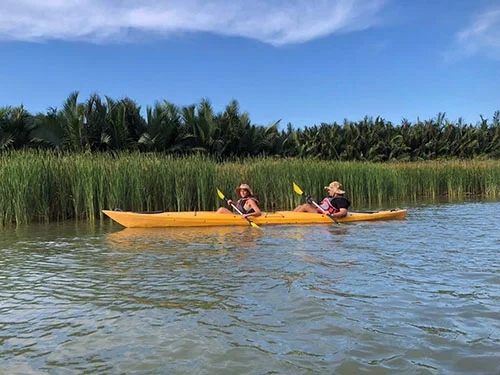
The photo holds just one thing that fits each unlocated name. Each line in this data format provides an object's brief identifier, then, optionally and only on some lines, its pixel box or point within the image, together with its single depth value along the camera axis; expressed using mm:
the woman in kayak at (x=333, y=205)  9258
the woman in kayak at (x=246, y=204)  9023
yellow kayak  8617
